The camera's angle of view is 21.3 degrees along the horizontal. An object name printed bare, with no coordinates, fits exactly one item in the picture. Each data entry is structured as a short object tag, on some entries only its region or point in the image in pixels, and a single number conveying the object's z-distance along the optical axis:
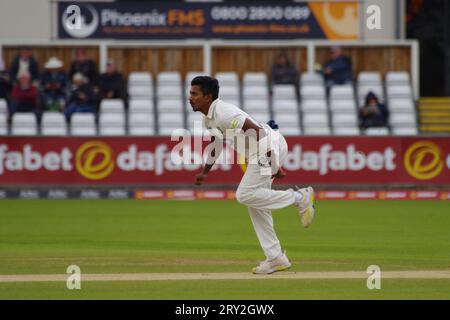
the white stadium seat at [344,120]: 21.33
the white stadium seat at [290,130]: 20.84
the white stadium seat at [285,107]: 21.62
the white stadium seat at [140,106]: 21.59
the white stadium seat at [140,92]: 21.98
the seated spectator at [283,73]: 22.23
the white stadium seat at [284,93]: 21.98
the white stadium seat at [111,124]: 21.00
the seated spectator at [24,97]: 21.25
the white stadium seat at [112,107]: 21.41
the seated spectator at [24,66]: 21.69
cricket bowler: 9.64
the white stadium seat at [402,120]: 21.45
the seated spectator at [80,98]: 21.28
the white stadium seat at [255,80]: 22.23
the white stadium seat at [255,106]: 21.50
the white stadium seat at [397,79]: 22.50
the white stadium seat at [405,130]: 21.17
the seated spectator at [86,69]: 21.69
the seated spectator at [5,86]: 21.50
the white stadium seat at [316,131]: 20.97
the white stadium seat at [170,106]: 21.64
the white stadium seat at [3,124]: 20.61
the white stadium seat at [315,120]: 21.42
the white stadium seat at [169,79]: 22.14
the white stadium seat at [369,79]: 22.36
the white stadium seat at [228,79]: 22.01
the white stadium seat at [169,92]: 21.92
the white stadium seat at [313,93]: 21.97
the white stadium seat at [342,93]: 21.94
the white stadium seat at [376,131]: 20.52
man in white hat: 21.47
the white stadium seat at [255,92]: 21.88
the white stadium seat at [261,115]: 21.44
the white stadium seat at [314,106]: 21.70
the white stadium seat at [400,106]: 21.80
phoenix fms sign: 23.25
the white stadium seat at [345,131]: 20.81
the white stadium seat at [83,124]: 20.89
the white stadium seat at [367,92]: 22.02
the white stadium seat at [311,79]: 22.23
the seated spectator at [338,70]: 22.12
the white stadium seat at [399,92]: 22.19
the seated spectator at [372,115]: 21.30
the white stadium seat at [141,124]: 21.08
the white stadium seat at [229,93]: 21.75
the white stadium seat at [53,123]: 20.78
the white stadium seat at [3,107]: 21.23
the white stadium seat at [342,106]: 21.62
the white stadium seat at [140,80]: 22.16
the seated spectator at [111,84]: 21.59
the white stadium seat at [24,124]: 20.83
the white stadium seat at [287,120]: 21.31
